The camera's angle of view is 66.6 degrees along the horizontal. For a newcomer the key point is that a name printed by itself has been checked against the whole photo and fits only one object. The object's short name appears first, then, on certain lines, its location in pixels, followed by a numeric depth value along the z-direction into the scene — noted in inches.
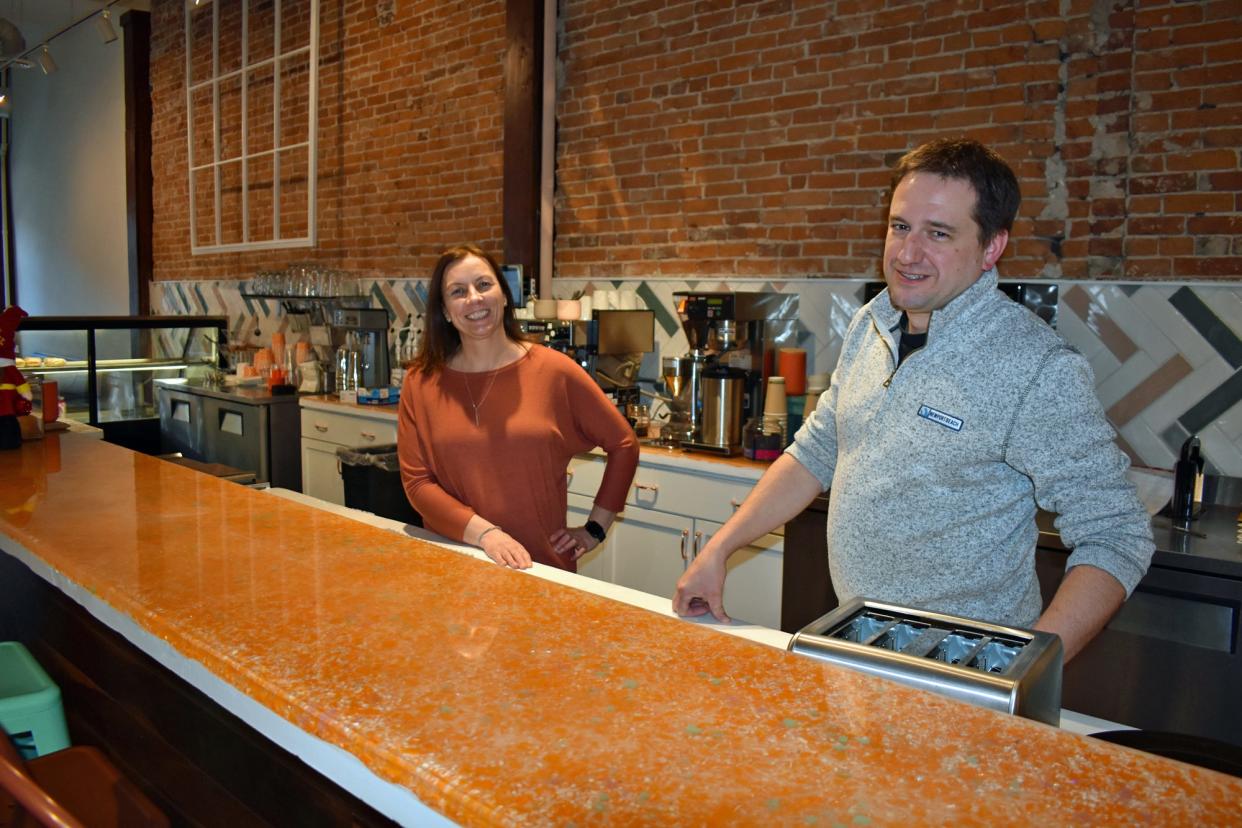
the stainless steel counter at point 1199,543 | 100.5
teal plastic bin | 66.4
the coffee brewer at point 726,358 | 156.9
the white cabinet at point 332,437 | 216.5
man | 60.5
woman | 103.1
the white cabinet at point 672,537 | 142.4
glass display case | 237.8
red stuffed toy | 112.7
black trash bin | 152.0
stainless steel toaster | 43.3
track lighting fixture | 252.7
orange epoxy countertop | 33.8
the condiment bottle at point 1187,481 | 116.5
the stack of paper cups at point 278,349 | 275.9
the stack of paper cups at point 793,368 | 164.2
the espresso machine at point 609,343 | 182.2
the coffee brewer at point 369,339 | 244.7
